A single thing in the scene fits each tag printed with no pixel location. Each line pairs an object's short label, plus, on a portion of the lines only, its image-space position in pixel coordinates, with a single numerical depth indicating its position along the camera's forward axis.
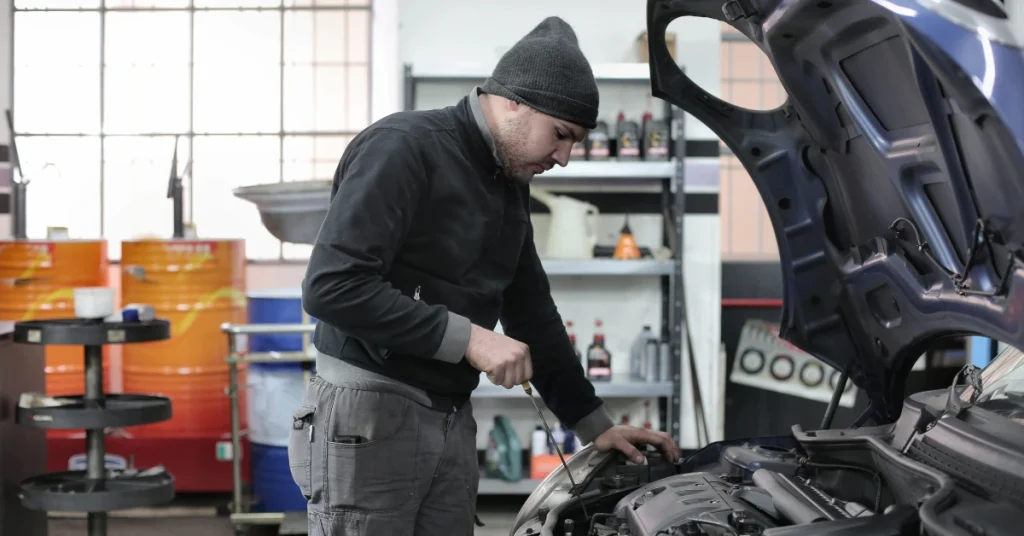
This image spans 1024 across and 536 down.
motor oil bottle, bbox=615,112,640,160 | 4.44
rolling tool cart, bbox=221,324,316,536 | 4.05
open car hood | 1.01
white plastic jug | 4.51
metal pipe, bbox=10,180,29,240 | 5.95
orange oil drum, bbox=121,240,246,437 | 4.84
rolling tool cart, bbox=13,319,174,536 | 3.22
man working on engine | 1.60
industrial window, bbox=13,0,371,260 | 6.91
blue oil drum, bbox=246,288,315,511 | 4.23
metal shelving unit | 4.37
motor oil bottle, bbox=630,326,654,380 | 4.56
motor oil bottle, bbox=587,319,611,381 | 4.50
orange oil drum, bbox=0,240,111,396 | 4.85
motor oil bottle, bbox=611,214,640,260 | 4.50
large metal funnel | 3.59
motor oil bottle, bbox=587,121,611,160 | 4.40
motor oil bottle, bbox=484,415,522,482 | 4.44
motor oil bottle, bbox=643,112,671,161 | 4.44
